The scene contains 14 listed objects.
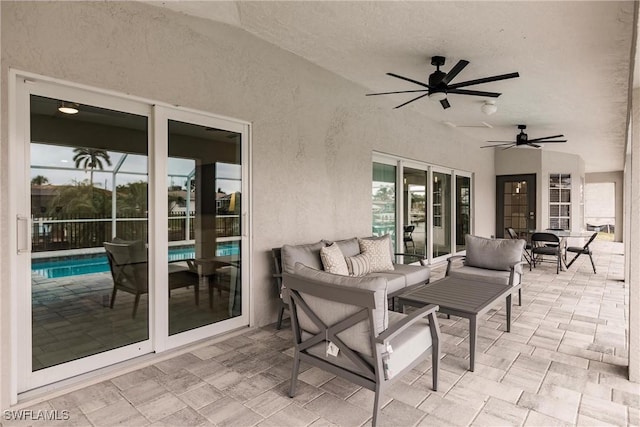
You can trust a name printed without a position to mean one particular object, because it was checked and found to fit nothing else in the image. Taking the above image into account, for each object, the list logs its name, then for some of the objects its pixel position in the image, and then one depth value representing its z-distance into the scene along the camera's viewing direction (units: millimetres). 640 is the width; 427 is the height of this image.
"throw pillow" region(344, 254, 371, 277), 4066
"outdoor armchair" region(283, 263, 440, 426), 1941
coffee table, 2769
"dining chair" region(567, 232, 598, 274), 6674
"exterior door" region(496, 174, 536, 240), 9734
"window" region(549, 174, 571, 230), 9492
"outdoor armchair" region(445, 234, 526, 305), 4156
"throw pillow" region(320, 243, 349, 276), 3725
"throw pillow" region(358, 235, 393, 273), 4367
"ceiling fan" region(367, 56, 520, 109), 3642
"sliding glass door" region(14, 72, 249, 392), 2391
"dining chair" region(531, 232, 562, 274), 6613
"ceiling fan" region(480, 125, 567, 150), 6775
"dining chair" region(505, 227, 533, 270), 7512
